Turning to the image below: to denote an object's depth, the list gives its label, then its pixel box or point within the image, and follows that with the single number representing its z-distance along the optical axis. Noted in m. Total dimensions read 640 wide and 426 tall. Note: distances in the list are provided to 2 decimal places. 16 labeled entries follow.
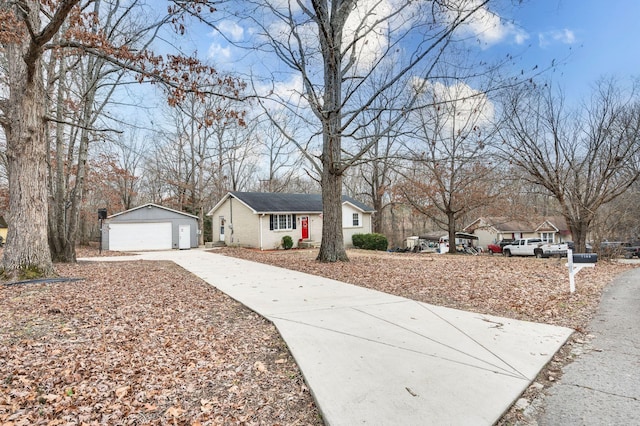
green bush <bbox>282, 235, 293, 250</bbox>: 21.05
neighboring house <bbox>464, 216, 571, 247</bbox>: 39.47
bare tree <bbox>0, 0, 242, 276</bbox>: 6.68
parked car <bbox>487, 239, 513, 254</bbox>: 33.81
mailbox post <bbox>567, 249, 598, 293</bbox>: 6.59
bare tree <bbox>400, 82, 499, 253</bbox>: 19.30
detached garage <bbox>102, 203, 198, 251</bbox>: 22.62
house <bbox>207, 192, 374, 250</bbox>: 21.06
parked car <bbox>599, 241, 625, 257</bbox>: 15.23
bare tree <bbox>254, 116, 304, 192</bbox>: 33.84
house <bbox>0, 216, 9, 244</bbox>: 25.27
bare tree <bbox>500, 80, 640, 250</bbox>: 14.59
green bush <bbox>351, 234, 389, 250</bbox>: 23.45
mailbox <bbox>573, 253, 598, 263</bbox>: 6.80
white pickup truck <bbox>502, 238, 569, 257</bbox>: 21.59
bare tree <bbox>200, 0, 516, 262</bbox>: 7.68
